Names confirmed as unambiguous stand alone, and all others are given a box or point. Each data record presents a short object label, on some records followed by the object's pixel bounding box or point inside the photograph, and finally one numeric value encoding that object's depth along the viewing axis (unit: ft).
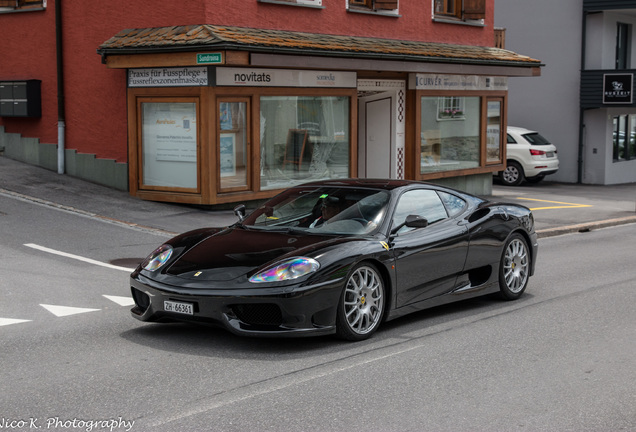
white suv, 87.10
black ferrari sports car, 22.16
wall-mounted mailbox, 59.67
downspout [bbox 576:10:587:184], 94.17
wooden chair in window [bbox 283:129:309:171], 56.85
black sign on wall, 89.66
